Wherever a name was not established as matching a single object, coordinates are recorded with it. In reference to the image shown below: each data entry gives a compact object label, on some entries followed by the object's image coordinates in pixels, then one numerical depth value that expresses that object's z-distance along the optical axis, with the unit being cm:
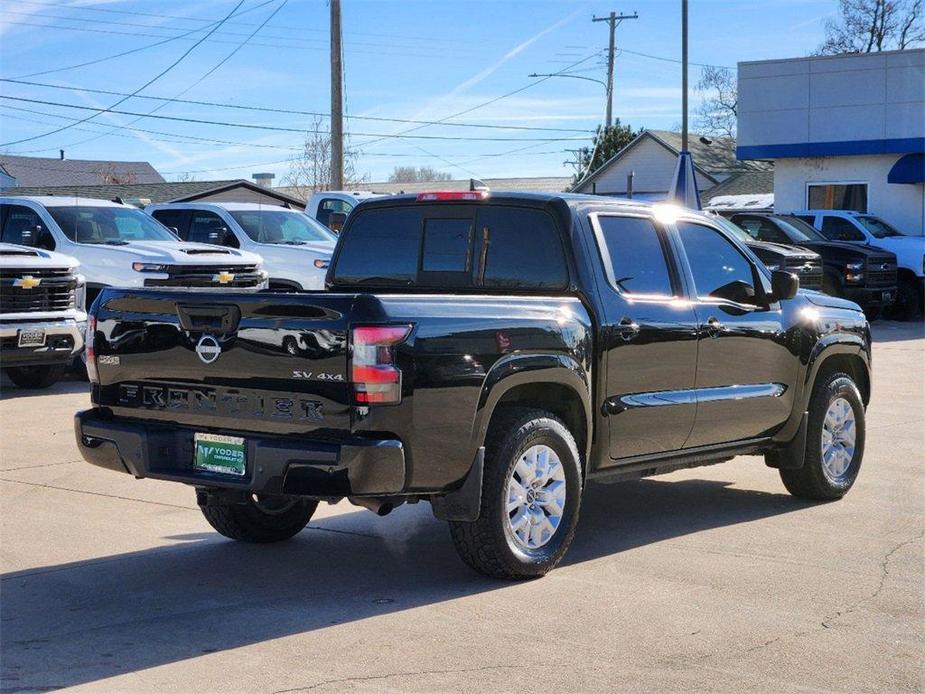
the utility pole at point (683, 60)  3809
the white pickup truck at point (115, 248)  1564
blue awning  3077
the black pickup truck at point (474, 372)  593
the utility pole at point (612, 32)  6362
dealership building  3145
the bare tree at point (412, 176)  12469
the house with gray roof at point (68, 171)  9150
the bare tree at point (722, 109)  8631
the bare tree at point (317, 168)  7775
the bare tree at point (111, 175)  8440
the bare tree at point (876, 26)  6812
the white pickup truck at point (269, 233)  1895
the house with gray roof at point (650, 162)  5991
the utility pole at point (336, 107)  2852
